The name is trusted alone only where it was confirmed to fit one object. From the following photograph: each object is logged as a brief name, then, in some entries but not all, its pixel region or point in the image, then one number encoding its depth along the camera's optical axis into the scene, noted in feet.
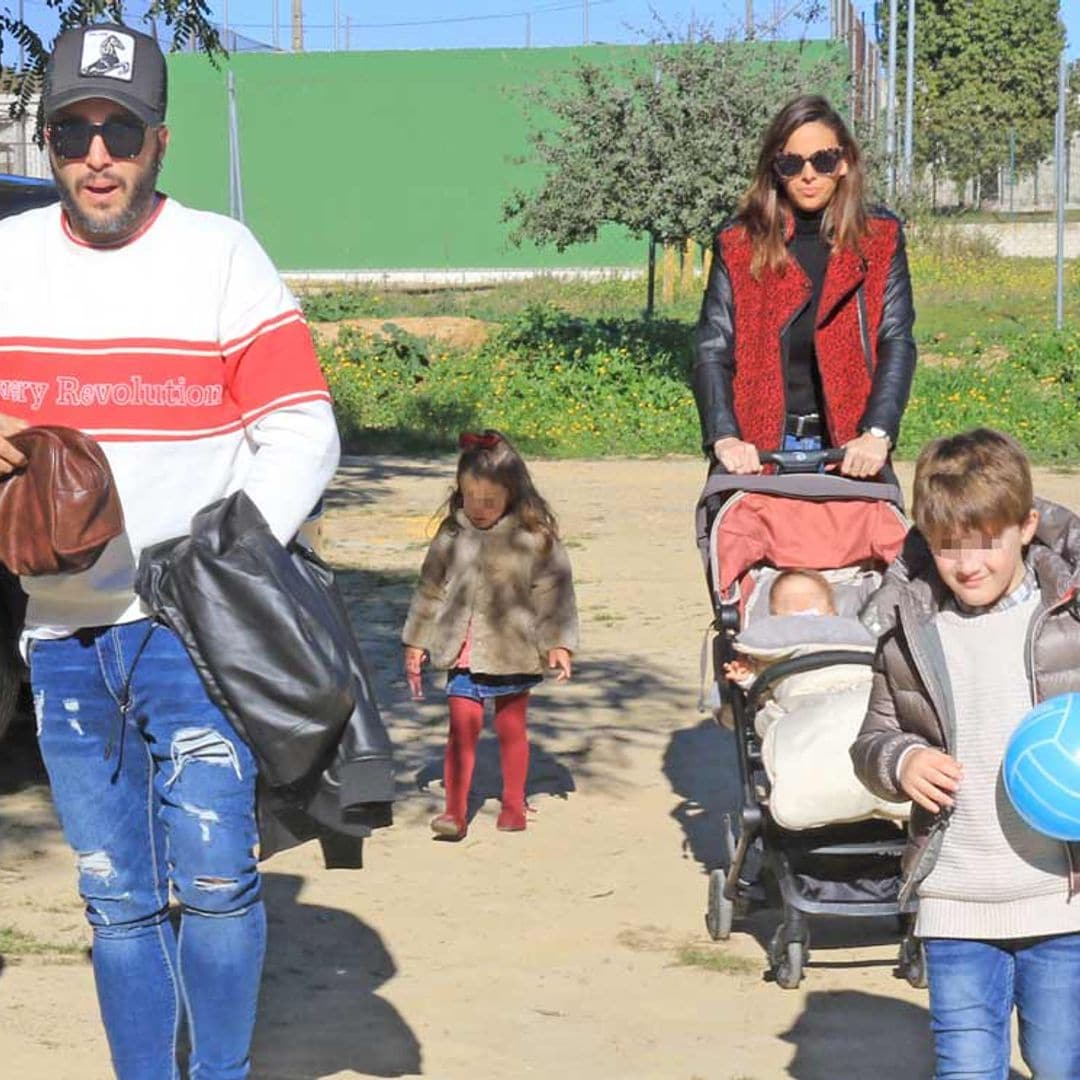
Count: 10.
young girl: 23.12
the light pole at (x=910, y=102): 122.69
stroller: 18.07
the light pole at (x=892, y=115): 77.43
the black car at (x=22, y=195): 26.18
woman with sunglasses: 20.24
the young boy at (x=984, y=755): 12.03
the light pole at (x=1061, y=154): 75.31
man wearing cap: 12.69
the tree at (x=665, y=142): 69.31
